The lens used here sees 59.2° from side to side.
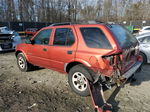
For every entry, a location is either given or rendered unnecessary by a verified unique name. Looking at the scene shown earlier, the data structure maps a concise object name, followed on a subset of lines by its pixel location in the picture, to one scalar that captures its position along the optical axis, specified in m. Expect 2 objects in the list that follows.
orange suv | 2.84
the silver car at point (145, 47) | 5.90
